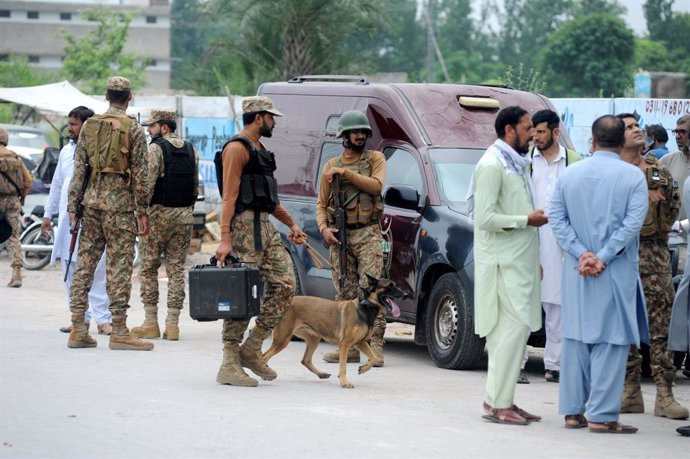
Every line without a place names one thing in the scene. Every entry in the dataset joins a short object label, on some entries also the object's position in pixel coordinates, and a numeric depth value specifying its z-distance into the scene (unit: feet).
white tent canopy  86.54
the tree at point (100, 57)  198.70
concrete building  341.62
